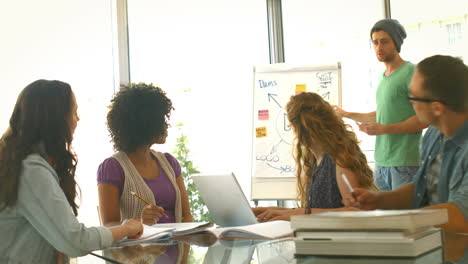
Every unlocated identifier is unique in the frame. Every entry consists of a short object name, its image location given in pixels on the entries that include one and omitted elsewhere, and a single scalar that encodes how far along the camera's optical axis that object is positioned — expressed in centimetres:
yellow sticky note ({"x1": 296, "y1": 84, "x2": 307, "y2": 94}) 428
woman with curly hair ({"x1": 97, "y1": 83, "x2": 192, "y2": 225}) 232
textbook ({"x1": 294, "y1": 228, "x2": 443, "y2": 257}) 115
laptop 190
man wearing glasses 164
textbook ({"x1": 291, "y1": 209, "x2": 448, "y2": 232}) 115
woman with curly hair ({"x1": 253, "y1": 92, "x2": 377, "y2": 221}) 214
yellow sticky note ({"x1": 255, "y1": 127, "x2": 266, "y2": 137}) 431
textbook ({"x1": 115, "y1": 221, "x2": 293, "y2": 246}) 171
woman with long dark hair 154
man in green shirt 315
